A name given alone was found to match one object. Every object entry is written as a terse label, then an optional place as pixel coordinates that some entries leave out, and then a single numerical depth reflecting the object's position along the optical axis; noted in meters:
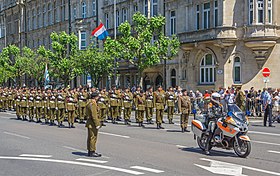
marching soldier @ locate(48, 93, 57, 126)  23.83
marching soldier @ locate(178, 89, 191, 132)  19.08
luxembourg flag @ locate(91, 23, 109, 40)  39.47
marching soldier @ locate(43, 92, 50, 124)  24.60
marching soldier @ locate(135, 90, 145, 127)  22.40
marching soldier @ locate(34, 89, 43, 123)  25.84
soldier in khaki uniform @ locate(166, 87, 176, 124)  22.28
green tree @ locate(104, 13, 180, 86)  34.69
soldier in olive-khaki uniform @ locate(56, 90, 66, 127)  23.11
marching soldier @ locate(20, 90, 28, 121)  27.50
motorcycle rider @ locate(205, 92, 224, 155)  13.24
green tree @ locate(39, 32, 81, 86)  46.25
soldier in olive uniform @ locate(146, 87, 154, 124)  22.69
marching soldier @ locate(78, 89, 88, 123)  24.10
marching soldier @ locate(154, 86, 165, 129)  21.14
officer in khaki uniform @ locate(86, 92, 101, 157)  13.10
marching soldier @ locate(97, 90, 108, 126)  23.36
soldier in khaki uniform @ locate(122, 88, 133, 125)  23.70
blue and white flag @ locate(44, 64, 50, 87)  48.78
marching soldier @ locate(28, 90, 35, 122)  26.70
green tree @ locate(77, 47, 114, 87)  41.06
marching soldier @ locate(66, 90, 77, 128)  22.34
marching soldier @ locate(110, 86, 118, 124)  24.73
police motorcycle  12.52
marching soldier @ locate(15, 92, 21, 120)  28.09
